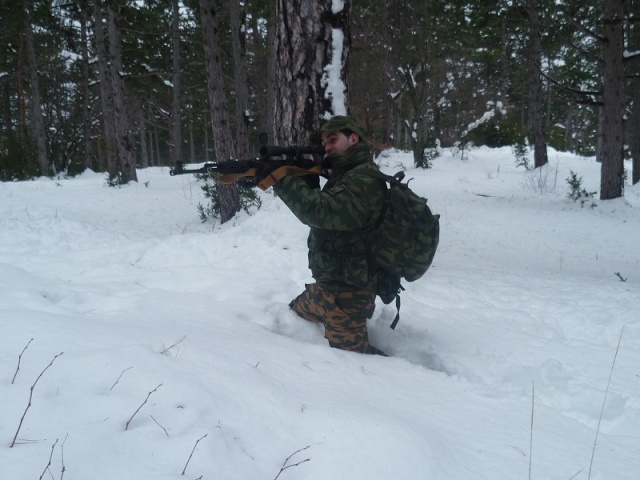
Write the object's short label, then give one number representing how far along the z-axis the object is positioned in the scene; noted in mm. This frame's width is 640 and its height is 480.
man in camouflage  2381
